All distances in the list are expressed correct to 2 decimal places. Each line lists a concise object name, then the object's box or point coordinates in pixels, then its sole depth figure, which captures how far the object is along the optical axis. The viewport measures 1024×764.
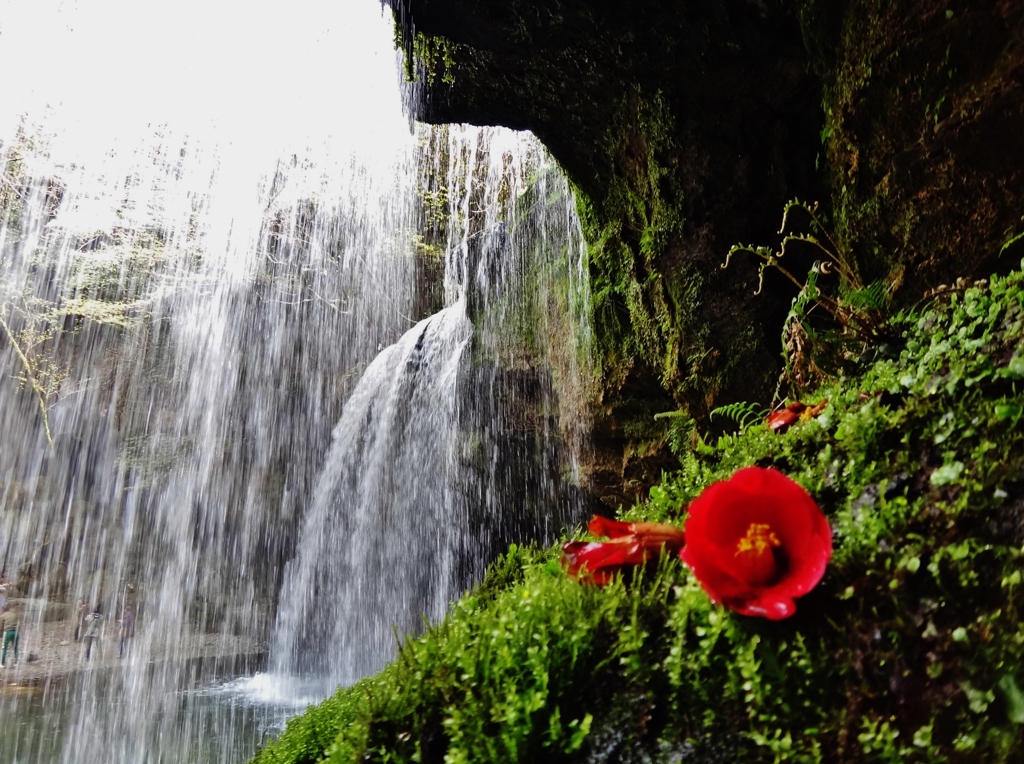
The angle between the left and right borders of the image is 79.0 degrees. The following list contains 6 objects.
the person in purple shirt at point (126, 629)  11.88
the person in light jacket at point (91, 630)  11.85
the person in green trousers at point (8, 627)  10.64
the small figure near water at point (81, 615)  12.36
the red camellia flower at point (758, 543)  1.10
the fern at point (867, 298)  2.41
